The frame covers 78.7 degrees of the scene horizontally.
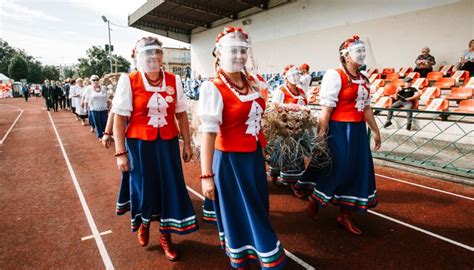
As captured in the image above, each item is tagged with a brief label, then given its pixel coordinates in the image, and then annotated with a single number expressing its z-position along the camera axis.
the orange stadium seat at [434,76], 9.19
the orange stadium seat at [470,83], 7.63
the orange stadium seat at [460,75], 8.35
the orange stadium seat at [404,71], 10.18
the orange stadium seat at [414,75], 9.50
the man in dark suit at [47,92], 18.44
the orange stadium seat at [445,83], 8.34
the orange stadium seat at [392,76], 10.13
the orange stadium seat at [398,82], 9.11
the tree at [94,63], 49.03
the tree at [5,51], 70.38
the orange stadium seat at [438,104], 7.39
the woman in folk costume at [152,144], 2.65
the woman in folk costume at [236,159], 2.04
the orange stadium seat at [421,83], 8.81
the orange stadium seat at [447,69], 9.29
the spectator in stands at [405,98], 7.46
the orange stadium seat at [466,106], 6.92
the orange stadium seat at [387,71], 11.02
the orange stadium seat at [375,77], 10.80
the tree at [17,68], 52.41
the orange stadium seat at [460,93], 7.51
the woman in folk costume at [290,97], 4.28
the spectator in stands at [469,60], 8.36
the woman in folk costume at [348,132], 3.01
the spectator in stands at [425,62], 9.44
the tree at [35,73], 58.88
